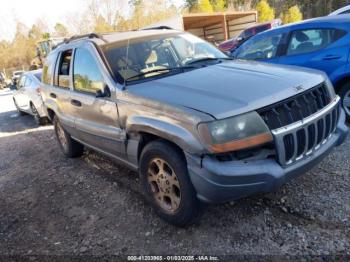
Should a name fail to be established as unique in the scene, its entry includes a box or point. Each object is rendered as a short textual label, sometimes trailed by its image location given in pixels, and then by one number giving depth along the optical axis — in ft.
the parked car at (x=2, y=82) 108.35
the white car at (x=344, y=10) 29.62
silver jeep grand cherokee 8.92
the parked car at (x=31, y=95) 29.22
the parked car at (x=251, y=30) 58.39
